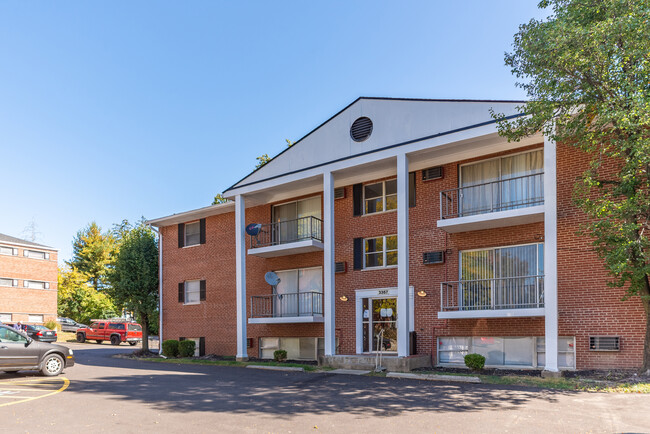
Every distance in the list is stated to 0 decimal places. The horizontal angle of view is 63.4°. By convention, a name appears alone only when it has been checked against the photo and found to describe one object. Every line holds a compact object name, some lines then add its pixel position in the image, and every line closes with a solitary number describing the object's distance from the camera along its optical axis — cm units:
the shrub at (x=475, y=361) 1451
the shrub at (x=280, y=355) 1931
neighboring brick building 3888
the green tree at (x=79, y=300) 4612
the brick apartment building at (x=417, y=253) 1416
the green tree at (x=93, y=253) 5394
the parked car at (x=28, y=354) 1321
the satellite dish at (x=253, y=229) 2050
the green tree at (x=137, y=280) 2380
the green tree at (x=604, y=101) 1091
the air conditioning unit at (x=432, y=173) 1727
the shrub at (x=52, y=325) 3838
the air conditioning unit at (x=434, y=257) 1677
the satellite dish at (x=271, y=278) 1981
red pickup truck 3372
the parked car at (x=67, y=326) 4132
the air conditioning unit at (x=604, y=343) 1335
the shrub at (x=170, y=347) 2188
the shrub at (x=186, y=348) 2159
